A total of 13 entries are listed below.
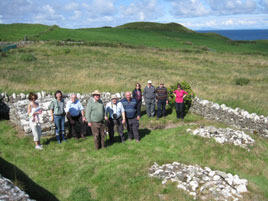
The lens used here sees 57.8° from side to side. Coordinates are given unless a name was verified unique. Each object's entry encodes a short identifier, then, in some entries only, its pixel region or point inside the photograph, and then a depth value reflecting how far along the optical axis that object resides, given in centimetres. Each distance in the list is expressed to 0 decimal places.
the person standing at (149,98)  1398
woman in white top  935
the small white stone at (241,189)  703
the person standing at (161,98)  1410
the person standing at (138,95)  1362
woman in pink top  1393
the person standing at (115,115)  1012
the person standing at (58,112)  992
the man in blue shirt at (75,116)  1043
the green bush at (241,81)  2491
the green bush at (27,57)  2961
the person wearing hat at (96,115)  945
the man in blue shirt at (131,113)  1036
